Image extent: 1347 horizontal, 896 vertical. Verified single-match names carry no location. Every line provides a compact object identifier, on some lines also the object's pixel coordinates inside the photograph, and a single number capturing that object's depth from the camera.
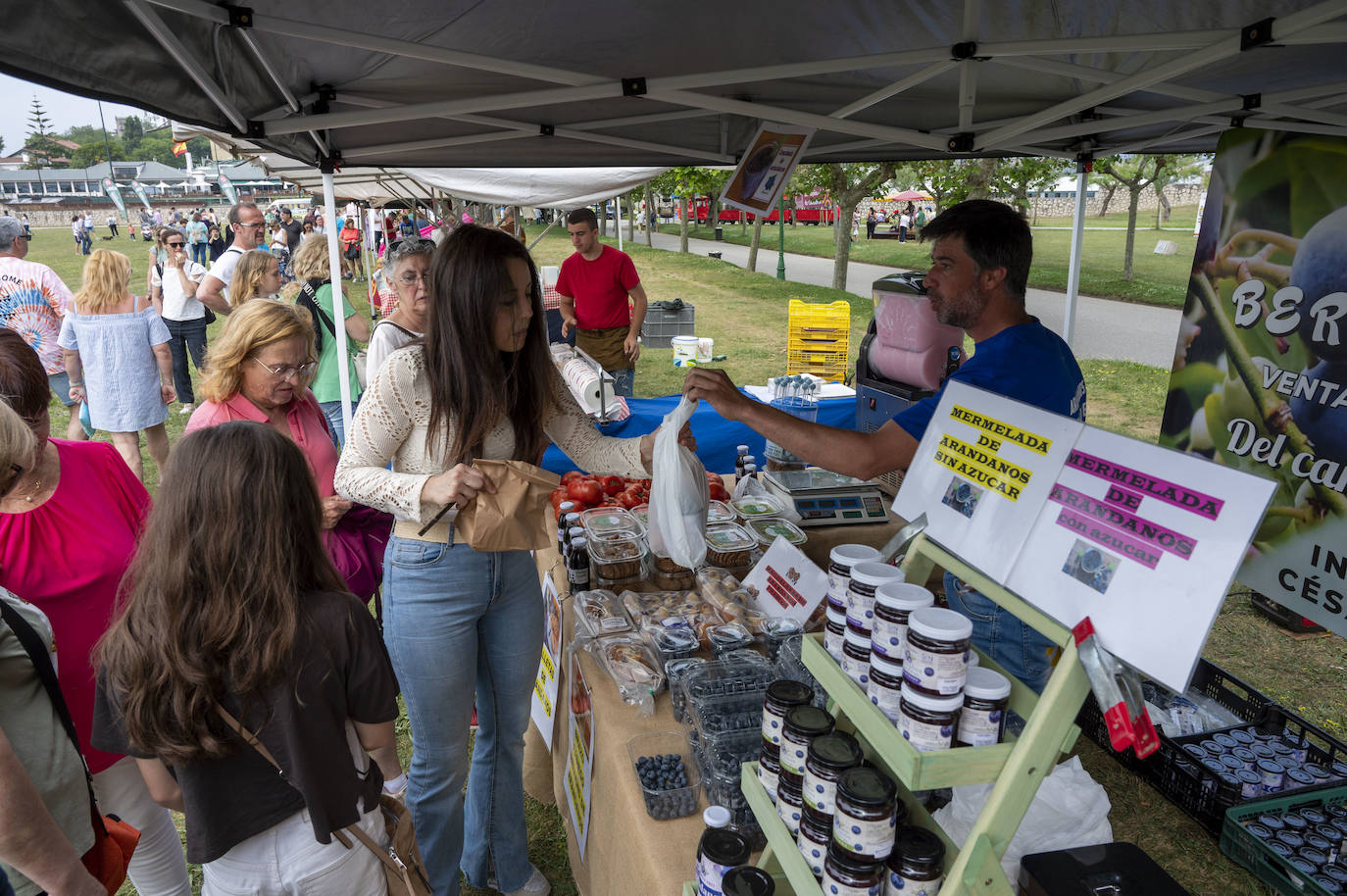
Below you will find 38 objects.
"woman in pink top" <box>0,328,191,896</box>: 2.02
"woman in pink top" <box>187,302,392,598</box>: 2.84
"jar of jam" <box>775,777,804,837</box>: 1.39
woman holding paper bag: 2.15
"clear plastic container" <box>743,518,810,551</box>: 3.25
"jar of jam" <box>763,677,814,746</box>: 1.46
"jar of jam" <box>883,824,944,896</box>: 1.19
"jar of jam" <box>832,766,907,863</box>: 1.16
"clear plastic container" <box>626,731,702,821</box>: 1.86
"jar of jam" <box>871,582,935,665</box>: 1.19
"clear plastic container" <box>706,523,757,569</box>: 3.08
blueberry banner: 2.98
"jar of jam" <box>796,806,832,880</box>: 1.28
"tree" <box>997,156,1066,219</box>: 15.84
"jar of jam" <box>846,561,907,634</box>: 1.27
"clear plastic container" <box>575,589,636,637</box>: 2.59
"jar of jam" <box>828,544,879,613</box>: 1.41
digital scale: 3.56
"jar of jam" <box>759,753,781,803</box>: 1.48
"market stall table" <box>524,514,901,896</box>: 1.75
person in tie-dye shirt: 5.36
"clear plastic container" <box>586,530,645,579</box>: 2.98
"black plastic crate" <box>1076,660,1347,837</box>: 2.88
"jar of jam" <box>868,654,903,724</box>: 1.21
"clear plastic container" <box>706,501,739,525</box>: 3.38
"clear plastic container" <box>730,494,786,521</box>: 3.55
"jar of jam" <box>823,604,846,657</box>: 1.40
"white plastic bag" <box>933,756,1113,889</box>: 1.64
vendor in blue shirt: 2.36
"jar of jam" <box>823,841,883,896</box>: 1.20
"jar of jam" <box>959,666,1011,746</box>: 1.13
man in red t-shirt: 6.92
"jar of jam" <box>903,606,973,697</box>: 1.08
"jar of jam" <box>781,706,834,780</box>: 1.35
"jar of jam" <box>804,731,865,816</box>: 1.25
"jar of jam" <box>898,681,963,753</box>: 1.11
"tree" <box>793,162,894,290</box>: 16.19
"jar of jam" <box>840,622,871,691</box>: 1.30
